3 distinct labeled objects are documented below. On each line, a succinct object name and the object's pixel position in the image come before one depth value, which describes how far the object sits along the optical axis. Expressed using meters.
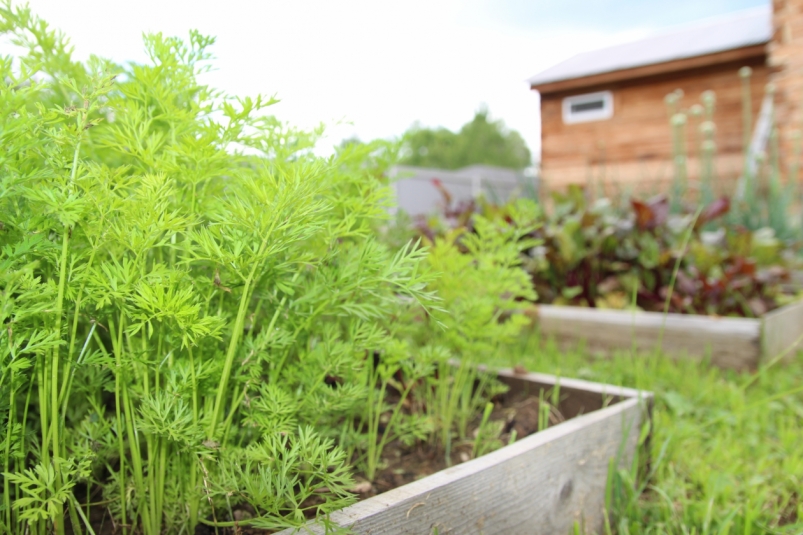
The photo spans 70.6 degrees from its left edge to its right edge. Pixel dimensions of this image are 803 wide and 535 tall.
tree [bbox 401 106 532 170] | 43.72
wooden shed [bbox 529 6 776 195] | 8.59
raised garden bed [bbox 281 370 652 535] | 0.91
